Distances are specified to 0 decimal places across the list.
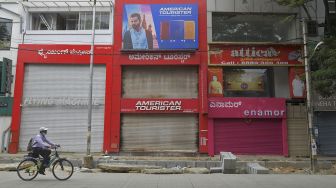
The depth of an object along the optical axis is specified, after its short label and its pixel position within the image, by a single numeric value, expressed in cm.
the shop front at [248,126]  2695
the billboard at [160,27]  2745
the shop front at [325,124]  2700
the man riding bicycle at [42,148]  1459
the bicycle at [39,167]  1426
